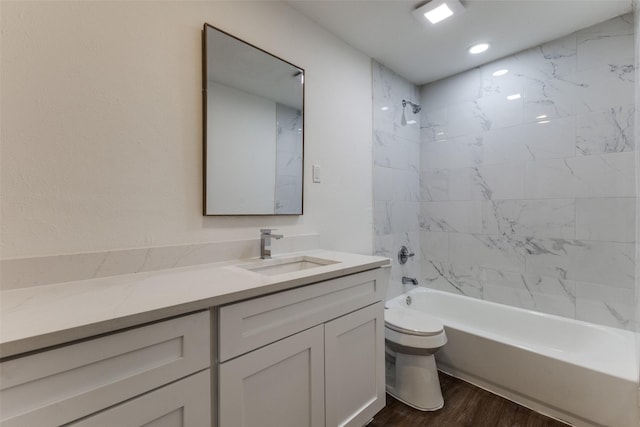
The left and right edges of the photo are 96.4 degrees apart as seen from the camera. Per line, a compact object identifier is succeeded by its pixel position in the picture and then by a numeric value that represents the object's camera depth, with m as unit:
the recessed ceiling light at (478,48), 2.11
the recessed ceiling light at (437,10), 1.64
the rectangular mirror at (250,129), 1.36
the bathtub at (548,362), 1.44
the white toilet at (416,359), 1.69
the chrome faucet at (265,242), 1.51
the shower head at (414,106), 2.60
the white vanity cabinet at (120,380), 0.59
